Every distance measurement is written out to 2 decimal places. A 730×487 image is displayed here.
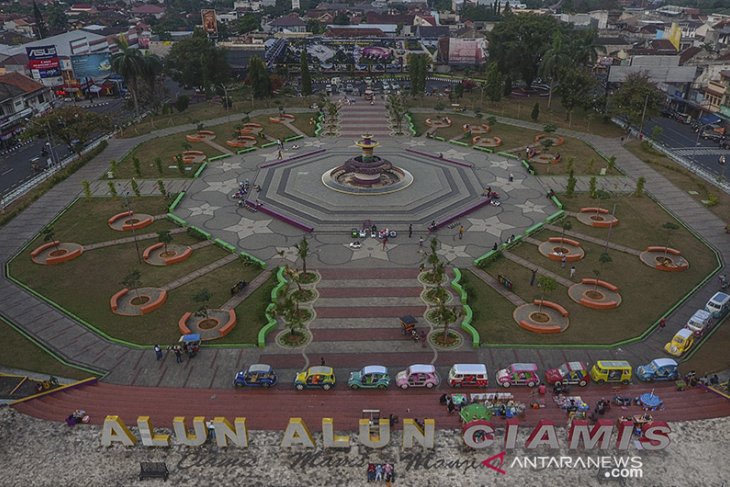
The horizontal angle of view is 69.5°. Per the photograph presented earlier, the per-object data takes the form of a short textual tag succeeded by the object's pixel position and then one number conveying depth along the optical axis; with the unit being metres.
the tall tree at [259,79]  122.31
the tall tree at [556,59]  111.69
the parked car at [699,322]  47.44
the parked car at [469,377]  41.62
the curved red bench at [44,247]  61.88
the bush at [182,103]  119.62
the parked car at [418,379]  41.88
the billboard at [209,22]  195.00
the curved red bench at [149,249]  61.06
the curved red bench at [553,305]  50.81
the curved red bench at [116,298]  51.81
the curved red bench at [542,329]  48.44
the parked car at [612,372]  41.88
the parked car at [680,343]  45.38
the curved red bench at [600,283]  54.53
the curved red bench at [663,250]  61.40
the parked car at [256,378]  41.78
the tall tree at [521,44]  126.88
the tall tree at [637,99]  100.12
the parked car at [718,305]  50.12
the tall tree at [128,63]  106.38
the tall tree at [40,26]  186.88
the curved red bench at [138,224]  67.75
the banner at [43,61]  125.56
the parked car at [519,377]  41.81
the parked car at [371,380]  41.75
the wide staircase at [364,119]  108.66
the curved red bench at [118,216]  69.92
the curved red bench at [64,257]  60.56
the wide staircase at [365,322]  45.69
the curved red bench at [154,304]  51.38
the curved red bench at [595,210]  71.46
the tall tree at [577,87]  107.00
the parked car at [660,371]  42.38
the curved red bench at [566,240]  63.66
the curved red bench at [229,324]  48.25
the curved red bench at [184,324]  48.09
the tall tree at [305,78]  126.12
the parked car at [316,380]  41.75
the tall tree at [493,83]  117.81
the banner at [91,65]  133.50
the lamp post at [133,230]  61.48
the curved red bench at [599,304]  51.81
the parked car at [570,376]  41.91
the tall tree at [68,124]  86.84
